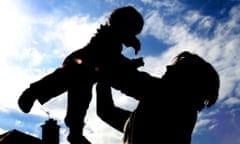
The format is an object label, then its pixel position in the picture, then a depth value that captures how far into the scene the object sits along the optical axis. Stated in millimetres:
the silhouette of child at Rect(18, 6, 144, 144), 3125
